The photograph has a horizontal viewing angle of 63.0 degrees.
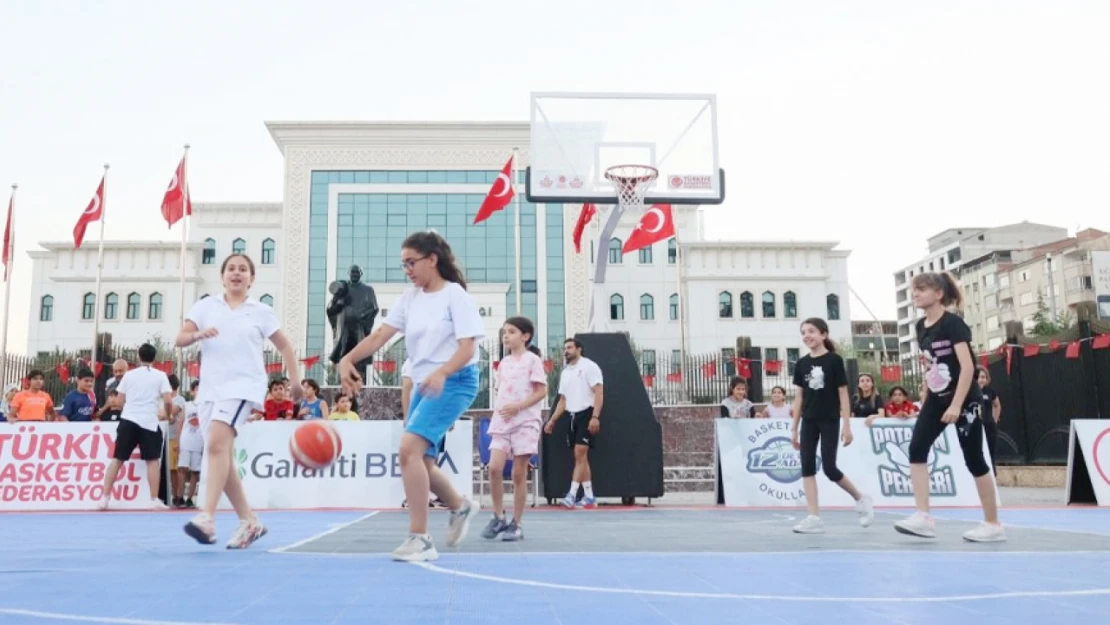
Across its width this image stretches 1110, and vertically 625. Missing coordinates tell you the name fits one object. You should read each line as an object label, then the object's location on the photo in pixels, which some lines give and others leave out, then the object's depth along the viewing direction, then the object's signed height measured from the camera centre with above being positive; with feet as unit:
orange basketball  19.17 -0.39
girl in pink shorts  22.71 +0.26
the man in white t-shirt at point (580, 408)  35.37 +0.69
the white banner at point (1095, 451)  37.55 -1.28
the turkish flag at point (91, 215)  94.17 +22.28
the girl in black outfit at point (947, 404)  20.98 +0.41
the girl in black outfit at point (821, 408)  24.47 +0.41
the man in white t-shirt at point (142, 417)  35.47 +0.51
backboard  51.90 +16.60
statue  53.93 +6.90
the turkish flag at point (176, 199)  92.89 +23.64
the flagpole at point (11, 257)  94.99 +18.50
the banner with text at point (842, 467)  39.27 -1.92
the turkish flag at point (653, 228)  85.56 +18.97
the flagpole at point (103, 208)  95.25 +23.94
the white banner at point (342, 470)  37.63 -1.74
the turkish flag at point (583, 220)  99.86 +22.67
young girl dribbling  16.65 +1.41
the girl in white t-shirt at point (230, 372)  18.74 +1.20
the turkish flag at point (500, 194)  88.29 +22.53
